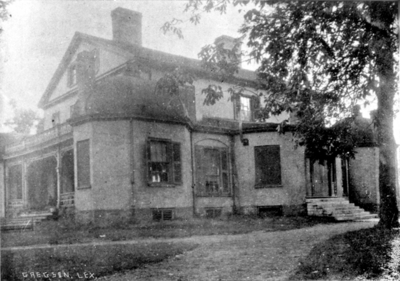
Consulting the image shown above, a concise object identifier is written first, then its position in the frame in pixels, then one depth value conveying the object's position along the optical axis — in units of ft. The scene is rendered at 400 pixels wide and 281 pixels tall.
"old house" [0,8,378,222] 54.19
